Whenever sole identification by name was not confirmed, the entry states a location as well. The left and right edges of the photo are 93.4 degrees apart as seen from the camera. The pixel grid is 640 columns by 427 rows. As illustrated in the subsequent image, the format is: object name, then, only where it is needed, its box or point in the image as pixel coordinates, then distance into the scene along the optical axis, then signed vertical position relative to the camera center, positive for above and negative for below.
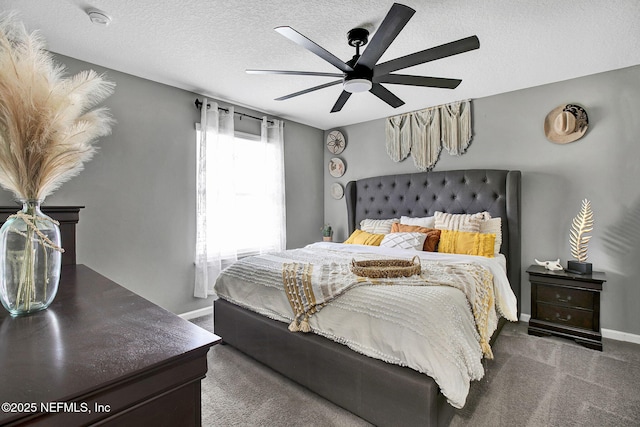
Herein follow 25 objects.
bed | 1.52 -0.83
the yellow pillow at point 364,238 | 3.57 -0.29
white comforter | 1.45 -0.62
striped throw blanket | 1.87 -0.46
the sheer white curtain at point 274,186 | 4.12 +0.40
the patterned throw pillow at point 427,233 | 3.18 -0.20
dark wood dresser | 0.49 -0.29
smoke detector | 1.96 +1.32
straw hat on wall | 2.95 +0.91
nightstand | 2.60 -0.82
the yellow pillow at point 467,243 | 2.91 -0.28
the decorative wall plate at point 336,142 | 4.79 +1.17
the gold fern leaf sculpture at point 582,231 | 2.79 -0.16
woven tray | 2.01 -0.38
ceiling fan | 1.62 +0.98
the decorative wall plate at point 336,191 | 4.83 +0.39
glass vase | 0.82 -0.13
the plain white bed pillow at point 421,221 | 3.57 -0.08
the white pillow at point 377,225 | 3.81 -0.14
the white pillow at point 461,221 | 3.20 -0.07
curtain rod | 3.41 +1.28
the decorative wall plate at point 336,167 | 4.80 +0.77
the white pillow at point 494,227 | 3.16 -0.13
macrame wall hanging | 3.65 +1.05
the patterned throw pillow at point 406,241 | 3.13 -0.28
